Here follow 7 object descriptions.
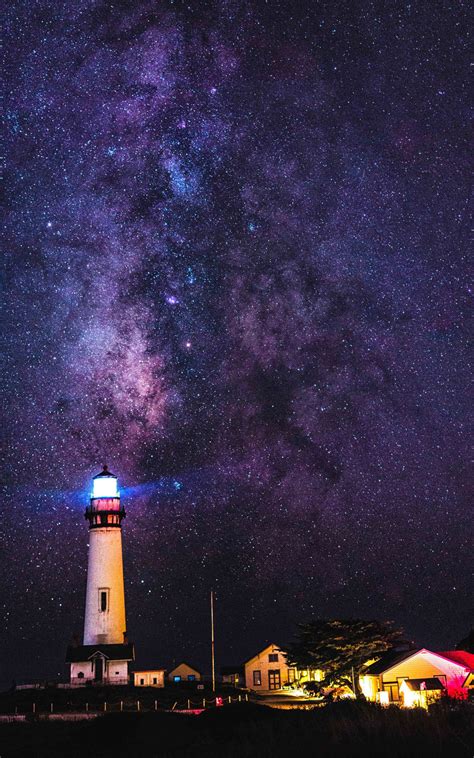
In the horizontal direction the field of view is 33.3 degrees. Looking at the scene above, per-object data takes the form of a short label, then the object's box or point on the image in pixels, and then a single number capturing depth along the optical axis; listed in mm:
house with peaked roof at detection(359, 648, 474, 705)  48281
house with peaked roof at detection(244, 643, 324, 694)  75750
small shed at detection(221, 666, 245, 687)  76481
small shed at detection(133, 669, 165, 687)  63281
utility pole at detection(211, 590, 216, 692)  62506
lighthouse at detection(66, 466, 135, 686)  61844
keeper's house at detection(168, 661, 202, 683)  77625
